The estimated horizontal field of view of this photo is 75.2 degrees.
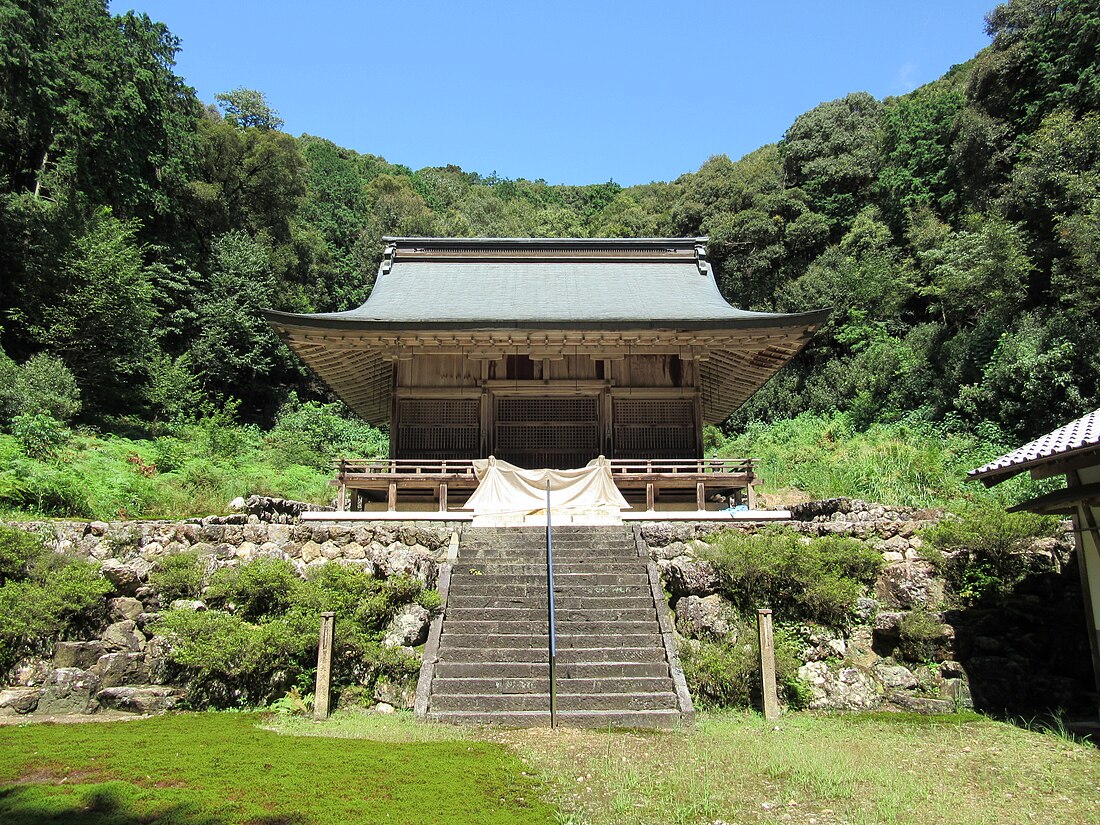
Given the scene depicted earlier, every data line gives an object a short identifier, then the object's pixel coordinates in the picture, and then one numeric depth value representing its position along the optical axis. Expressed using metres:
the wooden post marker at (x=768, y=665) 7.98
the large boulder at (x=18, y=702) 7.95
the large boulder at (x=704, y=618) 9.17
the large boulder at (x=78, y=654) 8.57
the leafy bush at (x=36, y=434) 16.31
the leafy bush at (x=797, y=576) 9.31
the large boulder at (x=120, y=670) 8.43
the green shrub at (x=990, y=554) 9.55
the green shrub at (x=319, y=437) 27.59
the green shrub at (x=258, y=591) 9.25
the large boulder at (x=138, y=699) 8.11
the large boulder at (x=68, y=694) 8.09
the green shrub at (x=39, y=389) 19.28
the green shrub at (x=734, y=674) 8.39
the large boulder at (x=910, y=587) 9.48
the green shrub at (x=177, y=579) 9.48
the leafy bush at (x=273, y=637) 8.32
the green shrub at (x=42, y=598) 8.59
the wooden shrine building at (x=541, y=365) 14.66
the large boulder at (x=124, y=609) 9.23
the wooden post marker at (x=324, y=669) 7.92
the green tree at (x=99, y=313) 23.86
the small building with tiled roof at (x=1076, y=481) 7.54
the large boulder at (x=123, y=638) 8.76
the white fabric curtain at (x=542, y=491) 12.68
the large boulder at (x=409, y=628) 9.00
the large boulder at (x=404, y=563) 9.89
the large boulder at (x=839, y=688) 8.53
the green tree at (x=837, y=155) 39.09
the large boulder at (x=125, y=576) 9.45
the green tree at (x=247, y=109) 46.38
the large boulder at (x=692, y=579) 9.70
